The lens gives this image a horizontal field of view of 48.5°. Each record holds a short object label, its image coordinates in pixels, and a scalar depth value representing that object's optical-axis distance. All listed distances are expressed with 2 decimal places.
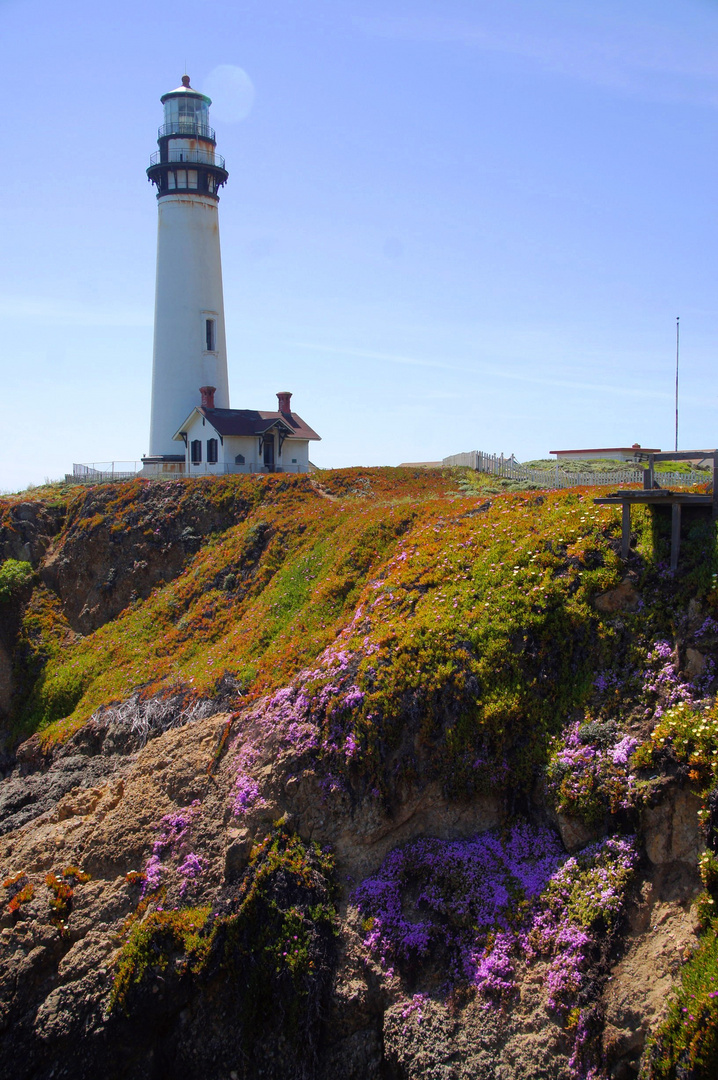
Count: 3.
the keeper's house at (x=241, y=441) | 37.44
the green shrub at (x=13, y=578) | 31.78
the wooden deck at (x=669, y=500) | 15.10
